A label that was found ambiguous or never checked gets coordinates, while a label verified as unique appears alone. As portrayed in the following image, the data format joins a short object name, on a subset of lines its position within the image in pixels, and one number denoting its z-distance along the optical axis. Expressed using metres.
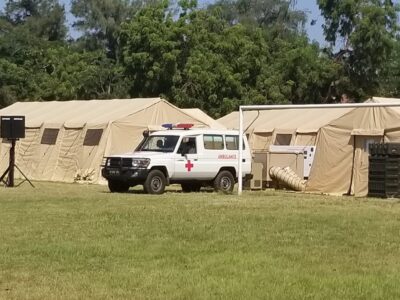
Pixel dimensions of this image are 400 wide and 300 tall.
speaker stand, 27.33
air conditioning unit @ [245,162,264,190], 28.37
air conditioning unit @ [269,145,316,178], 29.58
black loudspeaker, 27.73
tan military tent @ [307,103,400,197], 25.81
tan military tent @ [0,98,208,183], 30.94
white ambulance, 24.20
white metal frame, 22.86
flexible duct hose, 28.08
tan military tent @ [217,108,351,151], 32.41
